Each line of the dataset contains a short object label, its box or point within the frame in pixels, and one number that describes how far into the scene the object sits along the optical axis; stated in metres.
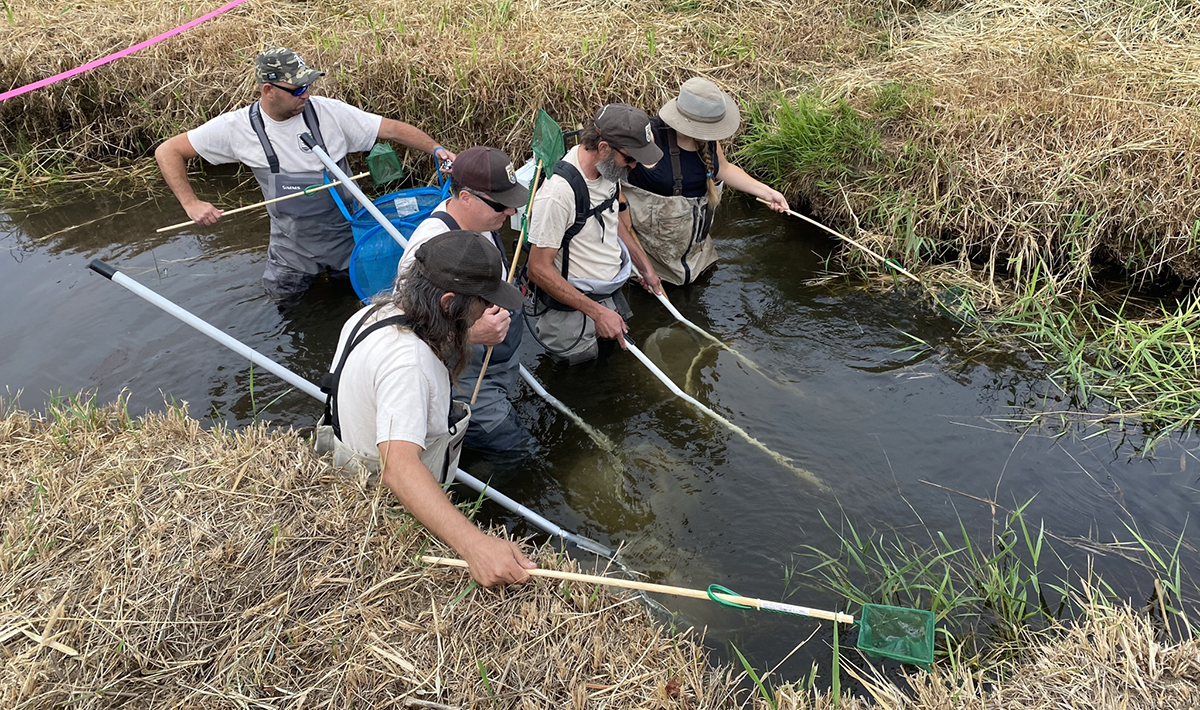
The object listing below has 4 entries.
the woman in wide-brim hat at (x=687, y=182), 5.43
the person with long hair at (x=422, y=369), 2.97
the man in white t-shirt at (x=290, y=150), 5.12
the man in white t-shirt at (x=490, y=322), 3.86
